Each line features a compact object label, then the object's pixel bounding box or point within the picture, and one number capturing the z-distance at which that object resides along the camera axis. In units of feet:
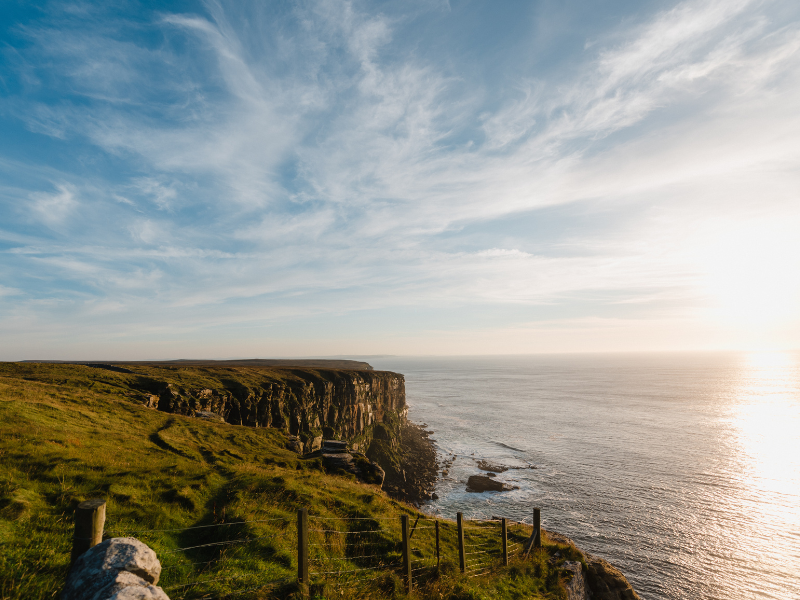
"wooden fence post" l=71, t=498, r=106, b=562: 22.56
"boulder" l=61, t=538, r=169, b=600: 19.97
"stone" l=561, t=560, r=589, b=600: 60.13
